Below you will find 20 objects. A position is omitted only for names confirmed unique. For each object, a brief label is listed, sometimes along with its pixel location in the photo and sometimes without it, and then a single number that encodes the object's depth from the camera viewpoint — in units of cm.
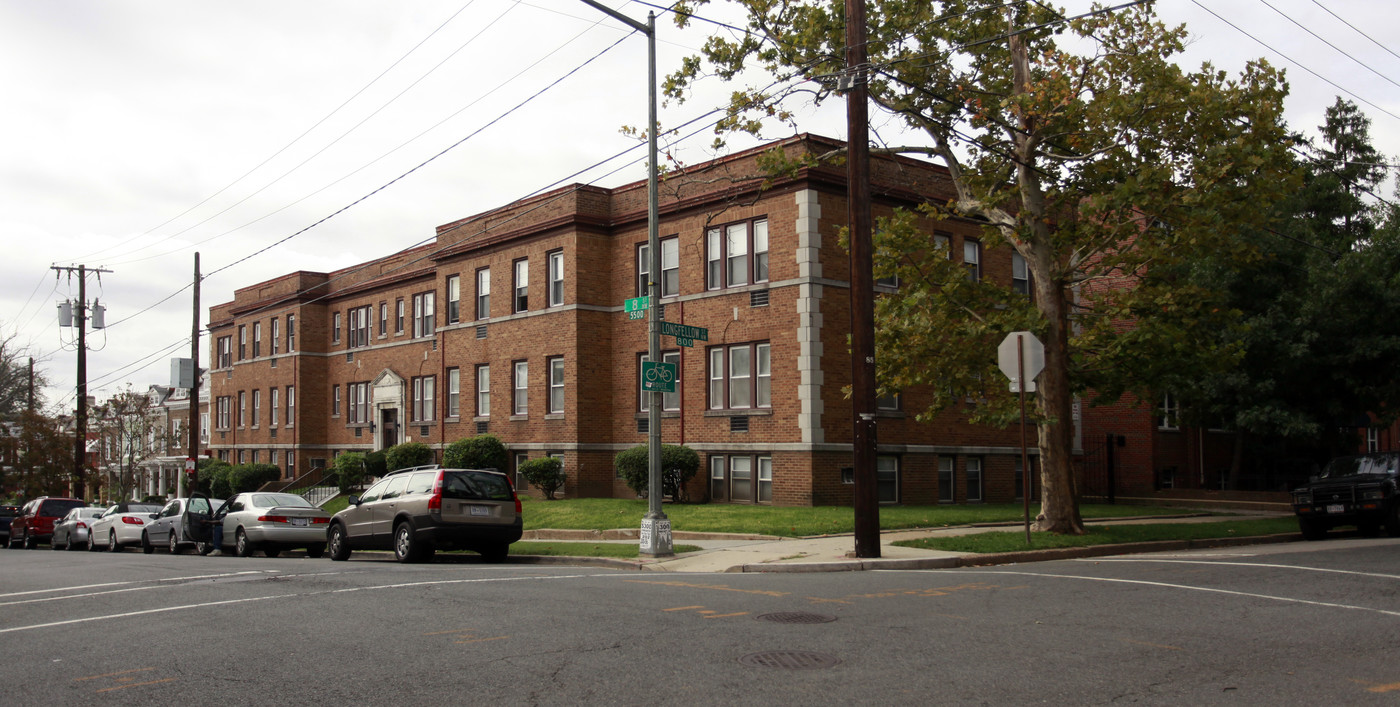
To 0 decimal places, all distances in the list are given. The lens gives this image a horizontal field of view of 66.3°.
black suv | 1923
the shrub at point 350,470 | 3891
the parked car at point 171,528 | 2458
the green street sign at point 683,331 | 1741
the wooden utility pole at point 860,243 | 1504
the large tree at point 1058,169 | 1606
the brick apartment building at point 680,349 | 2614
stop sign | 1553
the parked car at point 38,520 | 3303
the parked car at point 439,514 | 1673
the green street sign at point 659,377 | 1667
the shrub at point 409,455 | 3606
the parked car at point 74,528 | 2947
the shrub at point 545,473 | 3053
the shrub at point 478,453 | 3247
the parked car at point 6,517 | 3569
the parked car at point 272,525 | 2114
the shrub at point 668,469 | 2711
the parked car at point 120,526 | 2717
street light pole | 1636
